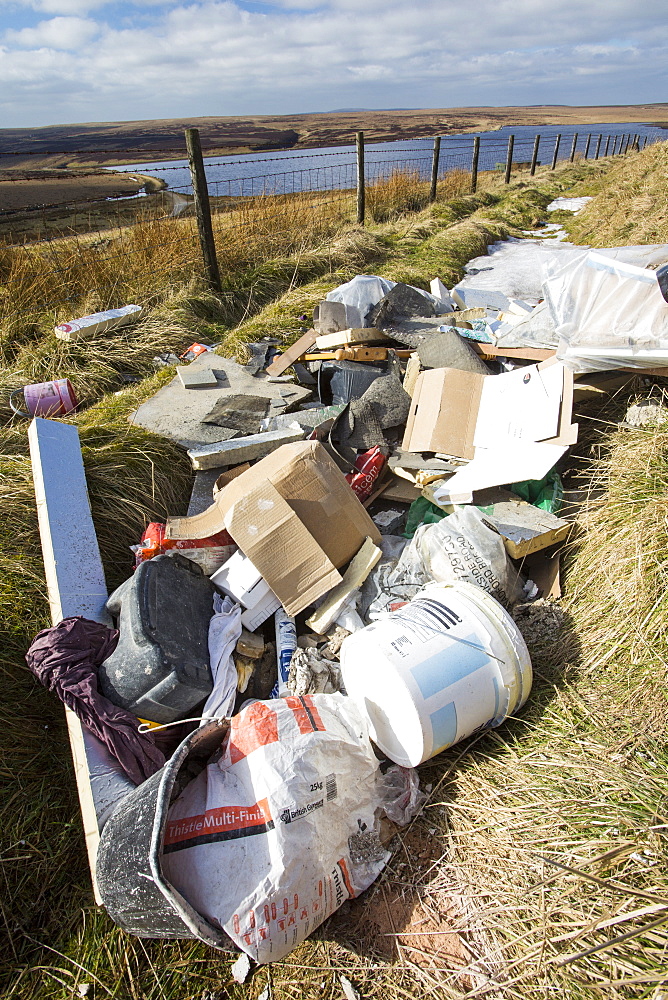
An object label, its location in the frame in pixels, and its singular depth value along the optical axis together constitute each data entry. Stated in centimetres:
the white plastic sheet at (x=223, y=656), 210
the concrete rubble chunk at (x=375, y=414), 335
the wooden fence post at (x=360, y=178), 912
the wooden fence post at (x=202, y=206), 557
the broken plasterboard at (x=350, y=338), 419
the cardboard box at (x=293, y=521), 238
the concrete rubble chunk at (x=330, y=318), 472
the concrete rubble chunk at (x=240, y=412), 346
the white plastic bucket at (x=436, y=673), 181
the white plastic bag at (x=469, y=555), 235
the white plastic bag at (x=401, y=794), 187
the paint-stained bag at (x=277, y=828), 141
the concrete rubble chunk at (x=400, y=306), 471
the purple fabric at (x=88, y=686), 194
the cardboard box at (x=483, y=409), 295
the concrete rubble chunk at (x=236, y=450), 303
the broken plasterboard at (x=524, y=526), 248
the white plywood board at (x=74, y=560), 184
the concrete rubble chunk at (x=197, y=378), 388
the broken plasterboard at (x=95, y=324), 468
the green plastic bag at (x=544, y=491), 279
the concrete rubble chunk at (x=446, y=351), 381
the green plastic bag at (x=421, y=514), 287
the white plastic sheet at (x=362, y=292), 503
